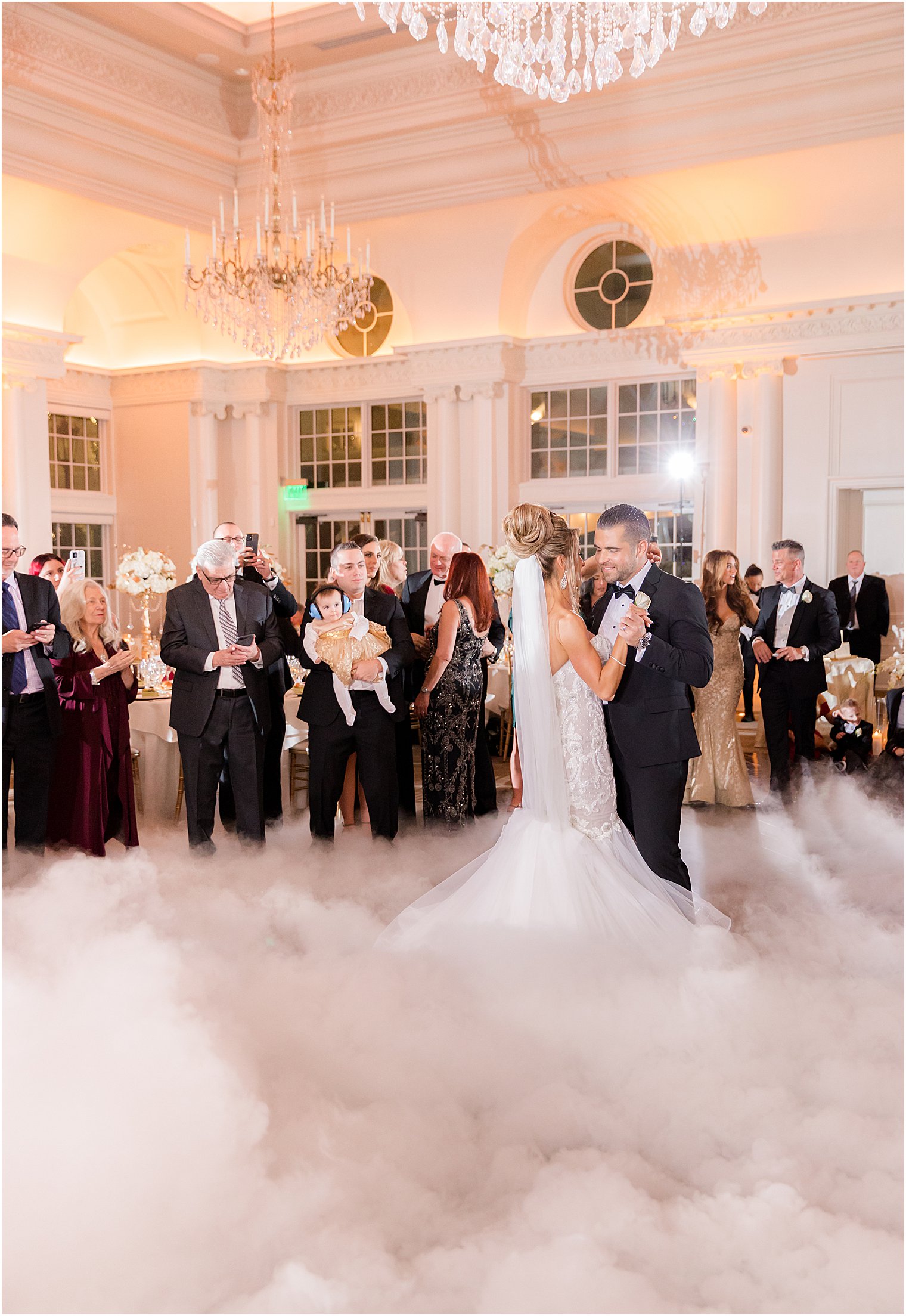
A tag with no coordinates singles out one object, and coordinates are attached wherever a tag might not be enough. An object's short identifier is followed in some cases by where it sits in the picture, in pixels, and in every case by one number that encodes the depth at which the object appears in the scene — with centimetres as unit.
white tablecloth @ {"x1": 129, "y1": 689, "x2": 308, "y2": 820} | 648
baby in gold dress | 530
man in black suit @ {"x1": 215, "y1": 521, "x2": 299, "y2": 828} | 571
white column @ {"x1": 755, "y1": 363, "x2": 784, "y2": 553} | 1173
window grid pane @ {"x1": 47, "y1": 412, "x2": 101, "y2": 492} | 1484
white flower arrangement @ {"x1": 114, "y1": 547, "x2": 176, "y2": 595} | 733
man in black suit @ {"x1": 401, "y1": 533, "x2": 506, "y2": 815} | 608
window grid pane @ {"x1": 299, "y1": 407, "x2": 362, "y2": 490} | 1491
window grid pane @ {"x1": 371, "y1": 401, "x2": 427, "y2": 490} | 1448
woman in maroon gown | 541
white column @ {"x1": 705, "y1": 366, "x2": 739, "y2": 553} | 1200
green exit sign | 1511
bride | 389
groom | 410
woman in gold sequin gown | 670
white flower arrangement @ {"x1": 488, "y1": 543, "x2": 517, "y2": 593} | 823
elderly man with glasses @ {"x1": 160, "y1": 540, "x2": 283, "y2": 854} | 527
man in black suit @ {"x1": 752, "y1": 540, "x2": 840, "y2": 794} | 685
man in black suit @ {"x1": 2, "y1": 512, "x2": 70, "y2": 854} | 502
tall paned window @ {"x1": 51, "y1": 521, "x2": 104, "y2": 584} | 1497
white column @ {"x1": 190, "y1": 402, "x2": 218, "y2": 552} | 1484
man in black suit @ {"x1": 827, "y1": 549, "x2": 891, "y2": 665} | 1064
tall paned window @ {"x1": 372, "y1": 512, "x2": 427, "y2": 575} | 1450
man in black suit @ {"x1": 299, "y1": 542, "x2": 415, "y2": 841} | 539
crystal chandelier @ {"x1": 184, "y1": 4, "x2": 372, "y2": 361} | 912
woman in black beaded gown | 568
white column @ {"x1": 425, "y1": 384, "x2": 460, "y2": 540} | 1331
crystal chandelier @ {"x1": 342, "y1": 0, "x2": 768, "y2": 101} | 443
